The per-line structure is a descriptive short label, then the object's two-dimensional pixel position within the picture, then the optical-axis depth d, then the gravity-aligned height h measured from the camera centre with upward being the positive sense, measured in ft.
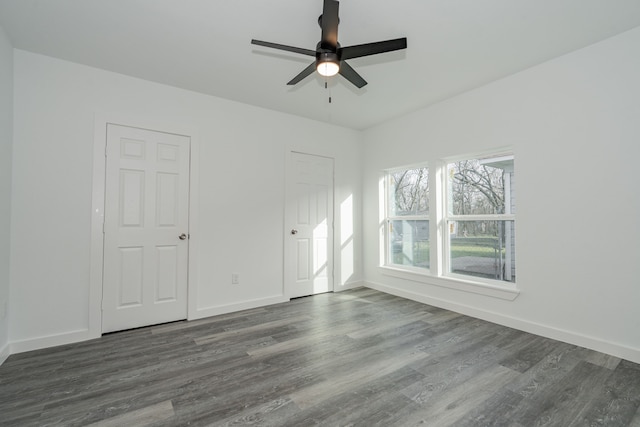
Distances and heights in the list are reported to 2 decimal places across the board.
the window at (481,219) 10.78 +0.10
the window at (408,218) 13.75 +0.16
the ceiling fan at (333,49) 6.08 +3.88
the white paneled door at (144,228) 9.82 -0.31
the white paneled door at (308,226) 13.73 -0.27
